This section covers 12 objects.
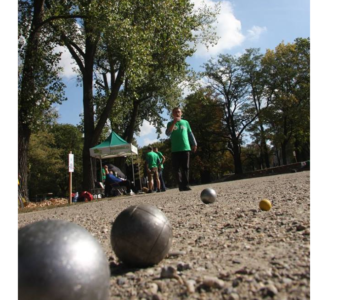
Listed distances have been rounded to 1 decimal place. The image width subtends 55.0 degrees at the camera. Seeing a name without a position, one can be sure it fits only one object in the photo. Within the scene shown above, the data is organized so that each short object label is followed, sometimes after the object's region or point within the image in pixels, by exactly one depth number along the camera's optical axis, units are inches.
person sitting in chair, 651.9
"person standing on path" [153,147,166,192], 639.0
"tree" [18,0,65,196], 560.7
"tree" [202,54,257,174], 1724.9
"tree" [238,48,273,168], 1624.0
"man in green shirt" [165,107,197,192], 408.8
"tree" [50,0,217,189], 571.2
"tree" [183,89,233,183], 1742.1
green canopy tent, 684.1
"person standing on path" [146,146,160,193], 577.9
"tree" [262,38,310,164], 1438.6
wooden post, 488.7
